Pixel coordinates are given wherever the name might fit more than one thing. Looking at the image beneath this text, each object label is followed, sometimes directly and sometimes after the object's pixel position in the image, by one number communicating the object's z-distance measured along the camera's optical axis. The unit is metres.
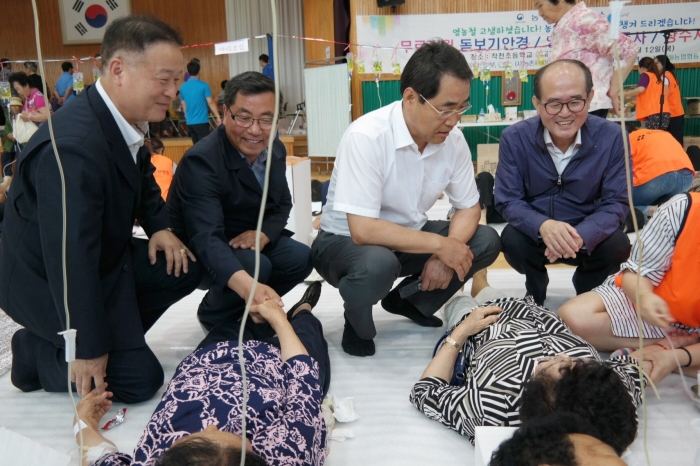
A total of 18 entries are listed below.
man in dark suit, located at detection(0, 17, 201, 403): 1.54
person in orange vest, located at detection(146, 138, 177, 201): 3.99
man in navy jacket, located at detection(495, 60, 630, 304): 2.16
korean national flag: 9.96
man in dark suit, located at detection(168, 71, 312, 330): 1.97
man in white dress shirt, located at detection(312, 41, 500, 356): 1.96
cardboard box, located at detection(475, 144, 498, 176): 6.01
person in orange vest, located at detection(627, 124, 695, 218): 3.37
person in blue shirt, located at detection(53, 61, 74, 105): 8.28
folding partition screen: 6.67
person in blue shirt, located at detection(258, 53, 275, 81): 8.39
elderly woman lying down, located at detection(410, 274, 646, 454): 1.13
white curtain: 9.81
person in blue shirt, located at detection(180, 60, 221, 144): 7.23
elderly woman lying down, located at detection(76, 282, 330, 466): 0.99
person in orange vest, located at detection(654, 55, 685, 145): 5.80
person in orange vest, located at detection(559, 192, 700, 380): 1.60
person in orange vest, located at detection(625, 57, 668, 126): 5.69
